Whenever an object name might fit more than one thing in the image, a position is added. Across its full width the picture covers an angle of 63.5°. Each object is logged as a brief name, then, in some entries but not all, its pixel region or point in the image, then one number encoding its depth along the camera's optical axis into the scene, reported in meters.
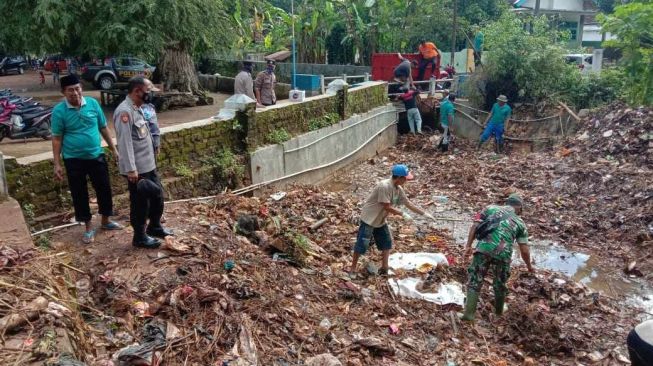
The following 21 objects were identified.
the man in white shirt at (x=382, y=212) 6.09
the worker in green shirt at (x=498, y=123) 13.49
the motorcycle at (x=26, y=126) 10.12
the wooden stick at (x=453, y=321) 5.50
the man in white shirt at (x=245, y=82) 10.38
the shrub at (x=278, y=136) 10.12
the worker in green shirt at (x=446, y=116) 14.16
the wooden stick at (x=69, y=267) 3.98
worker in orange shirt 16.81
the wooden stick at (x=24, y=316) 3.00
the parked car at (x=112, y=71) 18.52
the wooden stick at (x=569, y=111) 14.20
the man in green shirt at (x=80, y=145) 5.10
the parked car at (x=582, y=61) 18.06
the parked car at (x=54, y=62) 21.74
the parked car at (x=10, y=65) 27.17
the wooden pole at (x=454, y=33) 18.56
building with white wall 29.77
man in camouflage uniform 5.48
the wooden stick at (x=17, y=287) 3.29
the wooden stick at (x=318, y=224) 8.18
